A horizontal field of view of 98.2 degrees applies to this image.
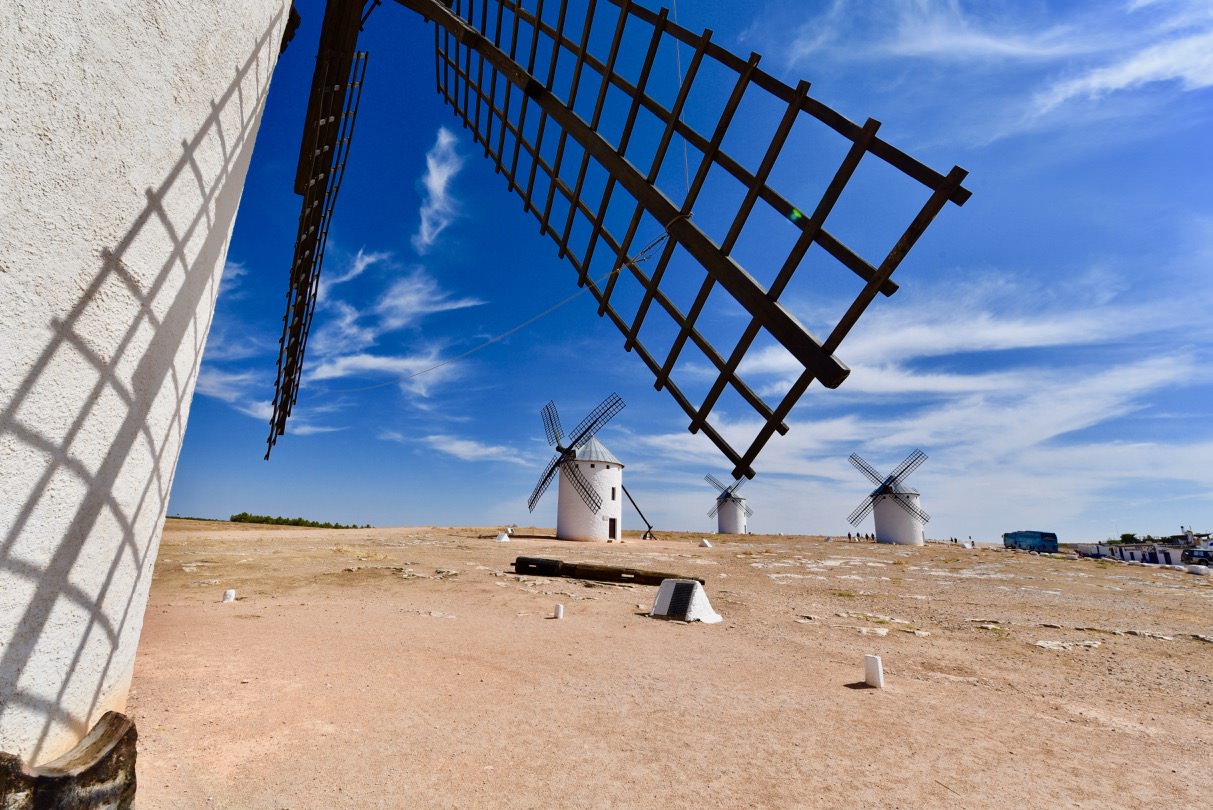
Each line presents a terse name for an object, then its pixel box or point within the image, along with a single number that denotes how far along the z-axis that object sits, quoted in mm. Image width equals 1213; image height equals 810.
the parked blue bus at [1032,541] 47156
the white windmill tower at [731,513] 49469
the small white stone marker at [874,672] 5672
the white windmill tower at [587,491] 28359
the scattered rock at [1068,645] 7695
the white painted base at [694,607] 8867
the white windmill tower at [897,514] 38531
